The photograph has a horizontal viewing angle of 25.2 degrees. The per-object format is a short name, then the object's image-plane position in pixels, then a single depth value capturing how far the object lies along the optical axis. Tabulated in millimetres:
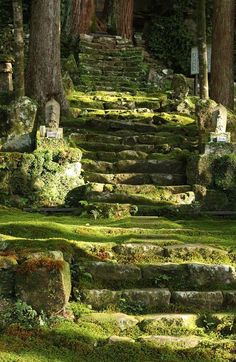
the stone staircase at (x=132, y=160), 8461
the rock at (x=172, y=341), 4531
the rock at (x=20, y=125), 9273
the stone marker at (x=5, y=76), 14602
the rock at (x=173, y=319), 4895
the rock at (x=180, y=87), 14578
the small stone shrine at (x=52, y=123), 9141
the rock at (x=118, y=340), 4516
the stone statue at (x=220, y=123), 9398
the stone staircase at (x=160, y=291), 4797
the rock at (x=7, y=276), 4906
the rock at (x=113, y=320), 4820
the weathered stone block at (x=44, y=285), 4746
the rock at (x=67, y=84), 14244
